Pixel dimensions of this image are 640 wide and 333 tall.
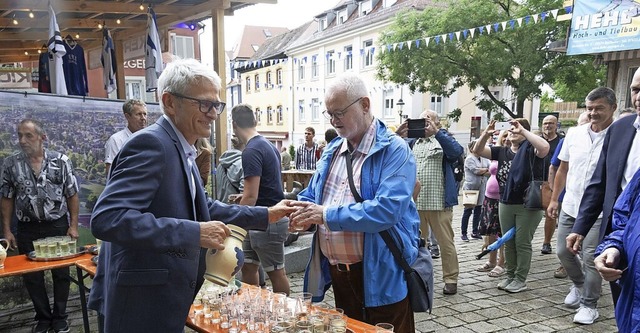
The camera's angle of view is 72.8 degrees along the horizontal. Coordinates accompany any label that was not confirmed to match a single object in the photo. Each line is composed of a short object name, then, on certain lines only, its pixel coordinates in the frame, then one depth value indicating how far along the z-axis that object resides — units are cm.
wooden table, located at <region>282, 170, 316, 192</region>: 926
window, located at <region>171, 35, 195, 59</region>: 1365
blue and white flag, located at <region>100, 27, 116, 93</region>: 780
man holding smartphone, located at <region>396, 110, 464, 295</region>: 484
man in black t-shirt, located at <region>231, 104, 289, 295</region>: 374
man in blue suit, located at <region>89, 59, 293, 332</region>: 162
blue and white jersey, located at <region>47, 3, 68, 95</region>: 598
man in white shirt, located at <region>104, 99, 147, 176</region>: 456
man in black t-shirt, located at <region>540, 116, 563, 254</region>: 564
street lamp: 2327
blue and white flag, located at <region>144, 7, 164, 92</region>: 644
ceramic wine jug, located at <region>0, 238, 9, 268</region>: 319
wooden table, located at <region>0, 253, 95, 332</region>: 321
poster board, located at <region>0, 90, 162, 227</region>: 461
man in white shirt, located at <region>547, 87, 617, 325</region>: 380
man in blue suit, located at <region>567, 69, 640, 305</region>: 271
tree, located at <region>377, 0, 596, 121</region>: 1686
